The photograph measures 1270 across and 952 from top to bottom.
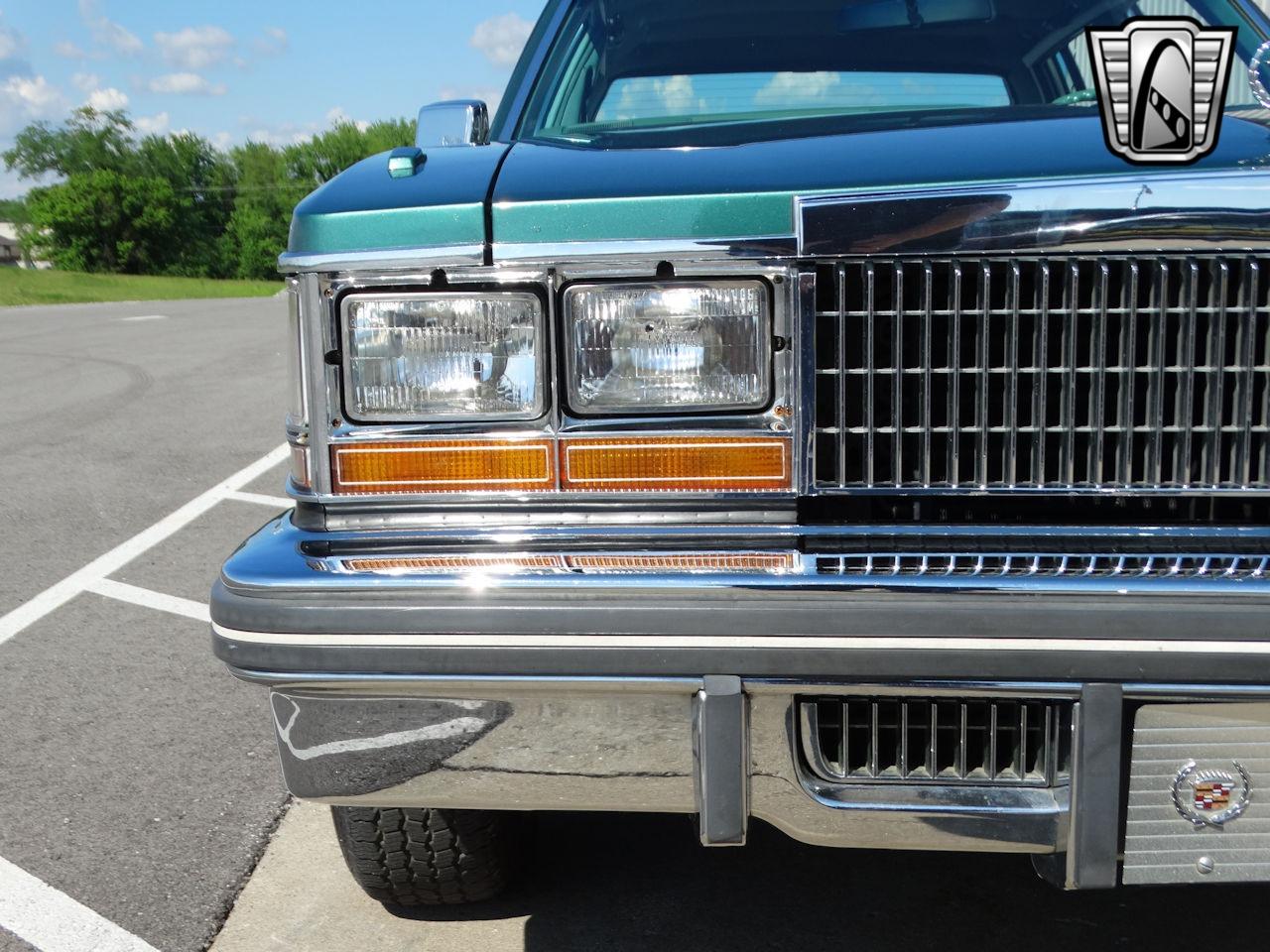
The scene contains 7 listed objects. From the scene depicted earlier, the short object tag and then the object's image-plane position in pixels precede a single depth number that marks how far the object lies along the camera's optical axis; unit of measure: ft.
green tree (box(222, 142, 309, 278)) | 301.84
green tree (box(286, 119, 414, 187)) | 325.21
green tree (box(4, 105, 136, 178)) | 293.64
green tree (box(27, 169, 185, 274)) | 251.39
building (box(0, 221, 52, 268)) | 335.69
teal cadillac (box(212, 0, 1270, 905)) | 5.51
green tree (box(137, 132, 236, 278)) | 283.59
